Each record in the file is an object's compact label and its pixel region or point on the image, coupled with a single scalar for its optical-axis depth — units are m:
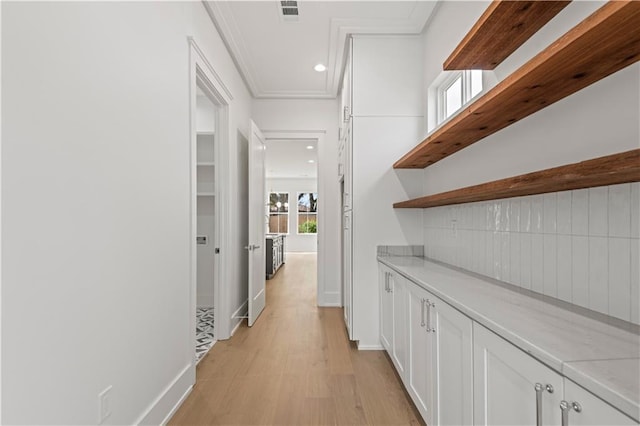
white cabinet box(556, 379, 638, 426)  0.67
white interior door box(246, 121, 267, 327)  3.69
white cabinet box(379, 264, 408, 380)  2.19
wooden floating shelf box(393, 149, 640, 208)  0.92
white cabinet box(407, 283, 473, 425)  1.31
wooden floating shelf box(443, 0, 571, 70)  1.40
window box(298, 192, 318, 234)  12.63
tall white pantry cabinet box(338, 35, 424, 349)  3.03
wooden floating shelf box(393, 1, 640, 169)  0.90
